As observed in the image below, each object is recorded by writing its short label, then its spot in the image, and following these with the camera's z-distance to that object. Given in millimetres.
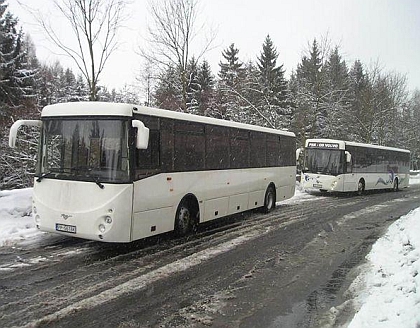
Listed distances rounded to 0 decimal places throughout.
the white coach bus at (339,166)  22328
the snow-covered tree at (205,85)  39469
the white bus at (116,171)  7551
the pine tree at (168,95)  28484
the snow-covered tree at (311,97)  29266
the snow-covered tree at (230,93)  32781
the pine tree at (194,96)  39812
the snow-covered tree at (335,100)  31344
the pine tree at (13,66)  22016
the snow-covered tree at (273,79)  39409
